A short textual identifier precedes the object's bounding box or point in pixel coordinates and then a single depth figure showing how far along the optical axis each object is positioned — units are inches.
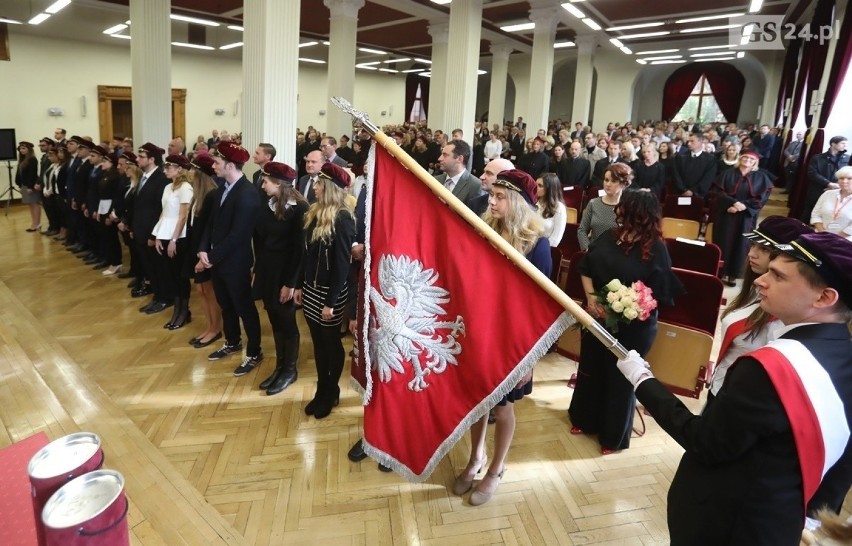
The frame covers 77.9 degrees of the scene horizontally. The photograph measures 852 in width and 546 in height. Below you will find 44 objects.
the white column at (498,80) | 641.6
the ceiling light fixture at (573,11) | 476.1
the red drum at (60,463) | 34.4
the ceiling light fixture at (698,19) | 524.7
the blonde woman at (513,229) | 99.9
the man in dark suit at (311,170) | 193.0
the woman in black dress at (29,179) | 343.0
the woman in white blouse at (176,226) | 192.1
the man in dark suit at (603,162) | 347.2
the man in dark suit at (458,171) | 171.2
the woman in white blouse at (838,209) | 201.0
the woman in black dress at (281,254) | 141.2
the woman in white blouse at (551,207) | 171.3
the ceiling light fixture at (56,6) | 398.6
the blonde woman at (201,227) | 165.9
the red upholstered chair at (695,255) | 173.5
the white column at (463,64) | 390.3
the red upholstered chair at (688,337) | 127.1
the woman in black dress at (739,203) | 248.5
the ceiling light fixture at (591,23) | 537.3
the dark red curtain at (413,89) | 1024.2
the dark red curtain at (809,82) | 354.9
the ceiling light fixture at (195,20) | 512.7
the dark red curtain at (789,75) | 591.2
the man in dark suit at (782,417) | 47.3
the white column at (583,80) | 633.6
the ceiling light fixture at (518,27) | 543.1
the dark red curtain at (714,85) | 910.4
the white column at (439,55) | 512.4
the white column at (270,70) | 227.5
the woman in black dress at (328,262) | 127.8
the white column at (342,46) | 427.2
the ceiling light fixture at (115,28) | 505.7
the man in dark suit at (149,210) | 205.9
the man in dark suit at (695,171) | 315.6
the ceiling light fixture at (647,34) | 624.4
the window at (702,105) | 947.3
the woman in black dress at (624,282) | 115.8
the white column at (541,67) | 487.2
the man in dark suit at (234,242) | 155.2
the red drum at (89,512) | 30.8
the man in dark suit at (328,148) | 278.2
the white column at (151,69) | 305.7
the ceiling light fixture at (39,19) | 436.8
